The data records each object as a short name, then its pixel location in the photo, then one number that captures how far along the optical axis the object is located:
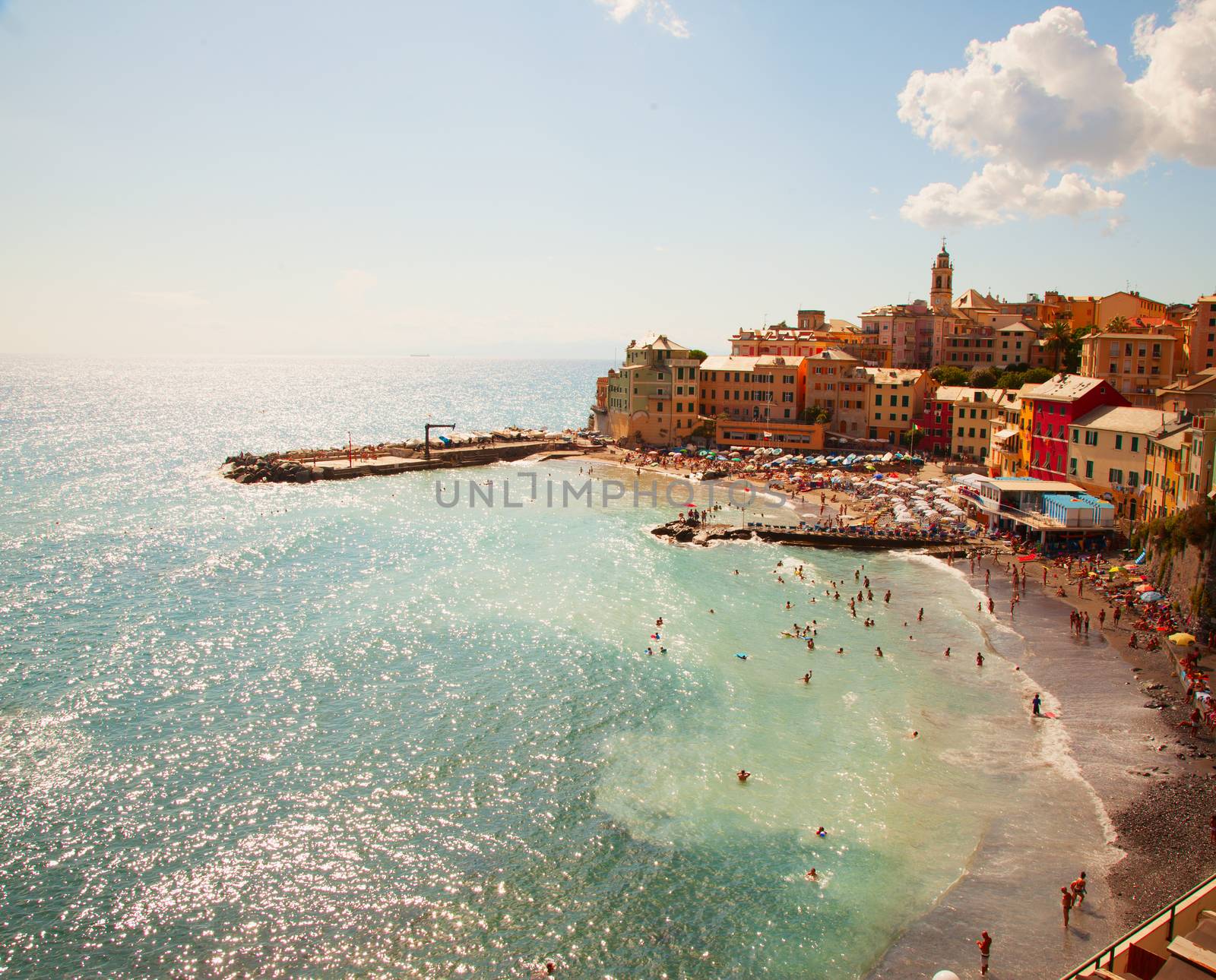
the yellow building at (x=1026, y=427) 74.81
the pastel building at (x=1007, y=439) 78.31
